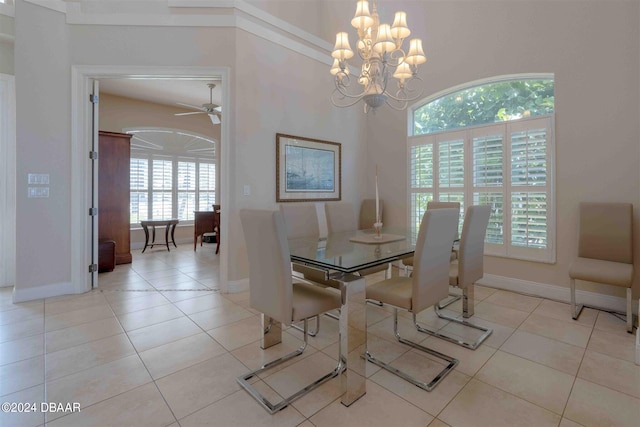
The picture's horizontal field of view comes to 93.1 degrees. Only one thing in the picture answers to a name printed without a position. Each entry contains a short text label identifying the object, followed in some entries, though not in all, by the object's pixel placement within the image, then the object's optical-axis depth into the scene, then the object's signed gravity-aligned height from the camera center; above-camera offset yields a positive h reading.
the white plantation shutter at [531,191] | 3.24 +0.22
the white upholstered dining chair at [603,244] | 2.61 -0.32
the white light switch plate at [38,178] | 3.09 +0.30
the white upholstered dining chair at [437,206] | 3.11 +0.03
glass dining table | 1.65 -0.50
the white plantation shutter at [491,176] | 3.52 +0.41
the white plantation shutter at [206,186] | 7.20 +0.54
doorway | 3.27 +0.77
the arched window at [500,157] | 3.27 +0.64
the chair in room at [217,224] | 5.98 -0.31
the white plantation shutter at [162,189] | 6.48 +0.41
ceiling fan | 4.91 +1.65
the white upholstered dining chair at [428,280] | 1.79 -0.44
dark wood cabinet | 4.46 +0.25
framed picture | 3.89 +0.55
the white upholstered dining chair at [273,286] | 1.60 -0.44
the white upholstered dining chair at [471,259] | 2.32 -0.39
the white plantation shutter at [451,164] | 3.85 +0.60
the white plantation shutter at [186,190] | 6.87 +0.42
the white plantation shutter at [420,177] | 4.17 +0.46
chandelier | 2.40 +1.32
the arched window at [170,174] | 6.26 +0.77
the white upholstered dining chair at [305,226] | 2.56 -0.17
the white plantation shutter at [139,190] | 6.21 +0.37
